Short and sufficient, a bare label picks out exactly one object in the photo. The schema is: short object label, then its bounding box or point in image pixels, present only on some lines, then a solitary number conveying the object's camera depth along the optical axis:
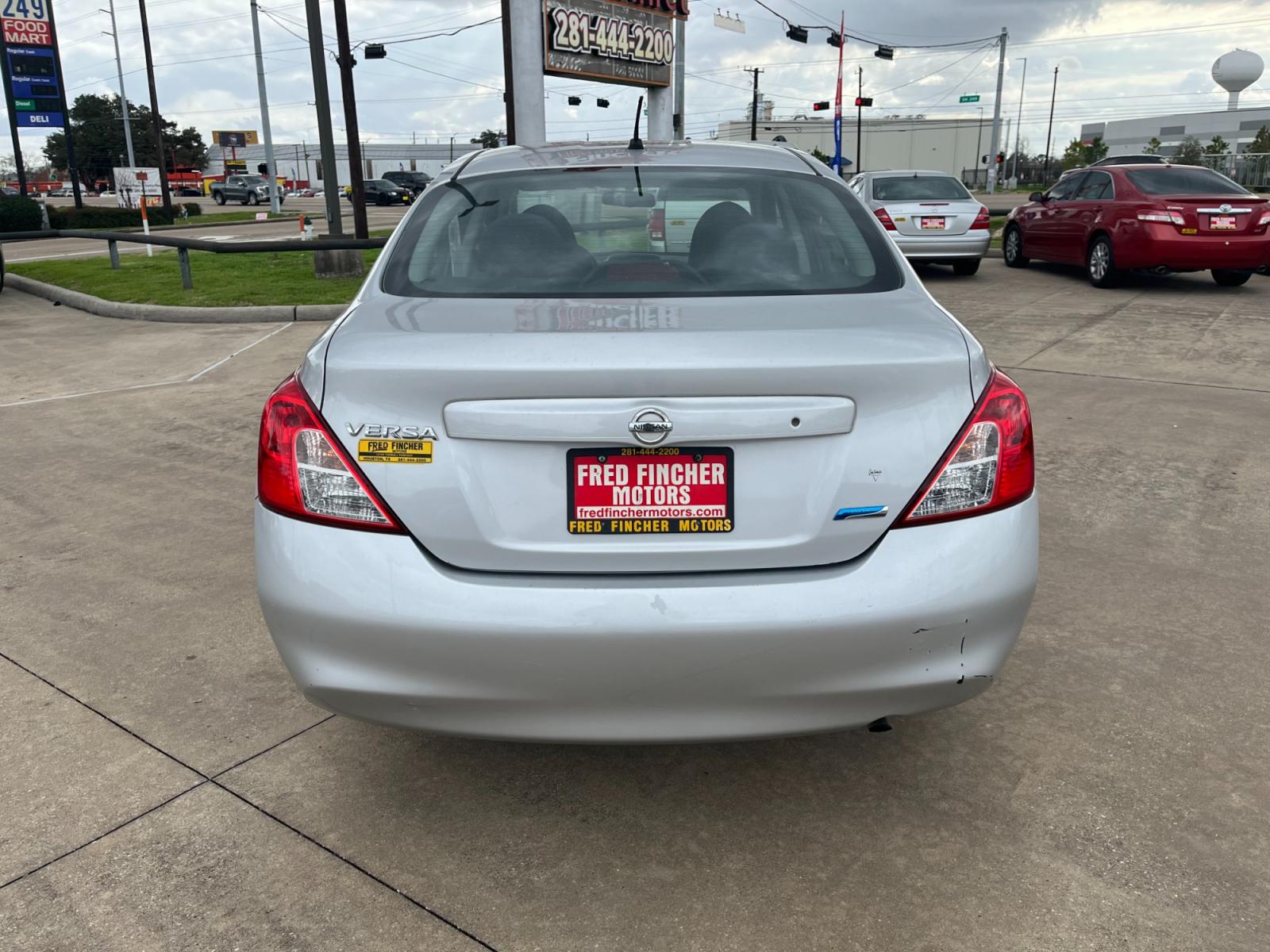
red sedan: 11.75
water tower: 94.75
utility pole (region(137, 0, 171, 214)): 36.44
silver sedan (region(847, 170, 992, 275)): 13.98
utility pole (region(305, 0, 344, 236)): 15.79
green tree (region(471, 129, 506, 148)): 104.81
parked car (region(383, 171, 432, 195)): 54.69
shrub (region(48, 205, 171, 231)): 31.23
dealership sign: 16.36
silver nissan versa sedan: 2.14
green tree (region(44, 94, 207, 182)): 101.38
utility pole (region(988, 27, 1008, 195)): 50.53
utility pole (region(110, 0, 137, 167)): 49.18
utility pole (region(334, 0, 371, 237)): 16.03
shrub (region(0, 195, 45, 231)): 24.84
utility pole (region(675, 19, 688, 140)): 30.81
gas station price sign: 35.22
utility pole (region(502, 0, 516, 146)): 17.36
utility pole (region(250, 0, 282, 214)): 36.84
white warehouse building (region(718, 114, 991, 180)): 117.31
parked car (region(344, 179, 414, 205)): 49.97
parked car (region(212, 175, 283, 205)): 59.09
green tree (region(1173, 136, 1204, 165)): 47.22
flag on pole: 44.56
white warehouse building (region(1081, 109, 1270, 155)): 100.56
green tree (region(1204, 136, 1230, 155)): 54.23
